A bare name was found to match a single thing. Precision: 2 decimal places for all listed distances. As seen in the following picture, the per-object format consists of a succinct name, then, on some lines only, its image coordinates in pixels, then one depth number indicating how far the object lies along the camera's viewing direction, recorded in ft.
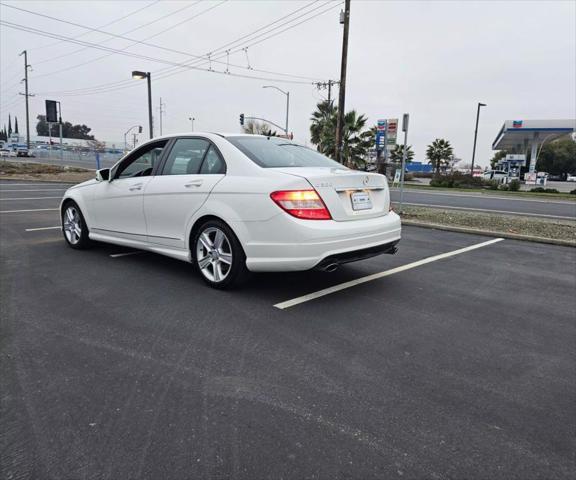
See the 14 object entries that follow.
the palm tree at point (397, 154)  195.73
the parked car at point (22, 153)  202.80
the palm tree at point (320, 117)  137.28
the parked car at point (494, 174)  165.35
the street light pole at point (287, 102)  150.71
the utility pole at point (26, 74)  205.67
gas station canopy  144.97
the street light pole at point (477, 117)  144.66
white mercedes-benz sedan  13.35
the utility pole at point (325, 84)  121.32
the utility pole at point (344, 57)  59.36
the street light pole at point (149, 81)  75.61
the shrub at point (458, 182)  113.09
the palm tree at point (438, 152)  196.54
